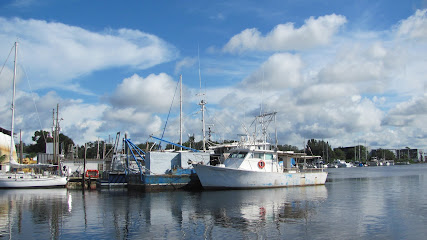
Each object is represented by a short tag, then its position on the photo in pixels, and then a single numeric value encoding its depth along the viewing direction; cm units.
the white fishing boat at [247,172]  4191
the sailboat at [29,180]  5028
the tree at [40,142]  11888
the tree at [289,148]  16780
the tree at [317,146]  18750
